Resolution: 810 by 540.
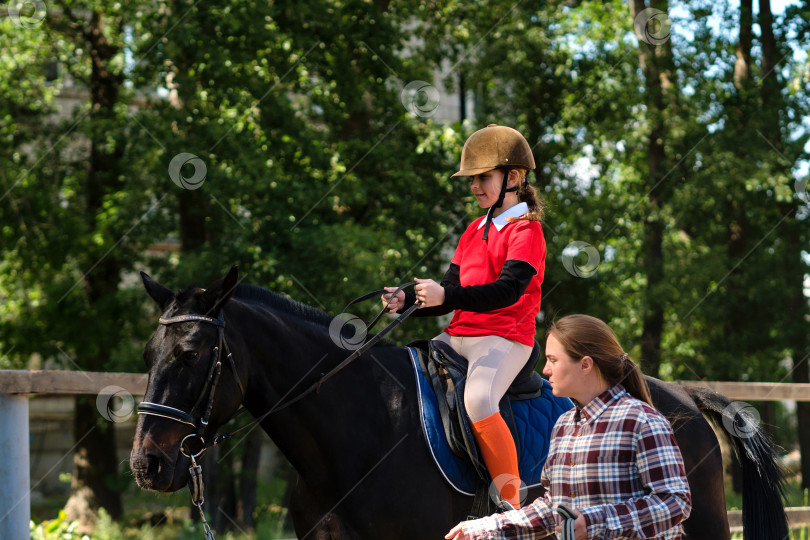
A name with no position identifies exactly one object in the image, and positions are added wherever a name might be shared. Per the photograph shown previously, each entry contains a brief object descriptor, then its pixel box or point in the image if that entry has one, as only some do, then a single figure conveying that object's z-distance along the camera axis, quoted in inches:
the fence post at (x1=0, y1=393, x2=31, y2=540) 313.7
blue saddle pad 293.0
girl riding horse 283.6
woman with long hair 173.0
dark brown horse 259.1
